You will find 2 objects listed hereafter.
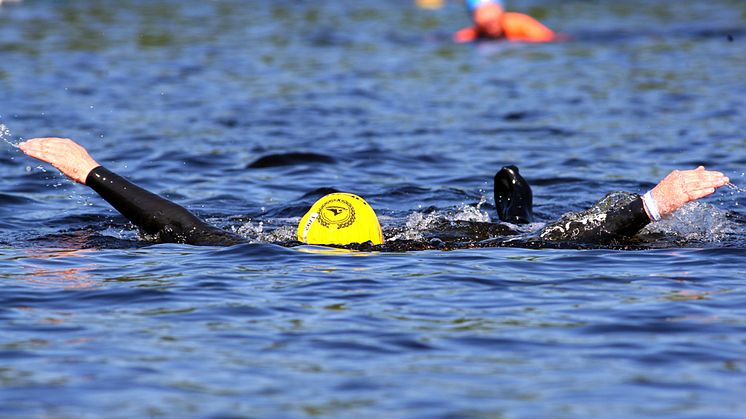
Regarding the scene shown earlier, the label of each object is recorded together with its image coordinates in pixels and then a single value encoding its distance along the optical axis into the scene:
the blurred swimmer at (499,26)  49.41
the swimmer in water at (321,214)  17.02
